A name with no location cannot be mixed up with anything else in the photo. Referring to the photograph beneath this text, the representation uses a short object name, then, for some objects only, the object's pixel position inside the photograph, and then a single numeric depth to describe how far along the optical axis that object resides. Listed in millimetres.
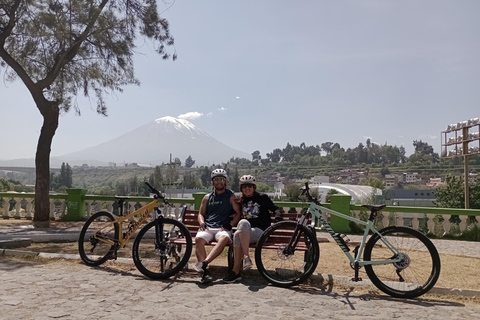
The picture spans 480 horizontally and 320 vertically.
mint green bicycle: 4566
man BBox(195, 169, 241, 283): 5168
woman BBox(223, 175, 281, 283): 5023
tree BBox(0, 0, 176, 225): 12875
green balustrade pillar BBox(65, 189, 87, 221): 13436
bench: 5070
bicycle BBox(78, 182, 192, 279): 5266
